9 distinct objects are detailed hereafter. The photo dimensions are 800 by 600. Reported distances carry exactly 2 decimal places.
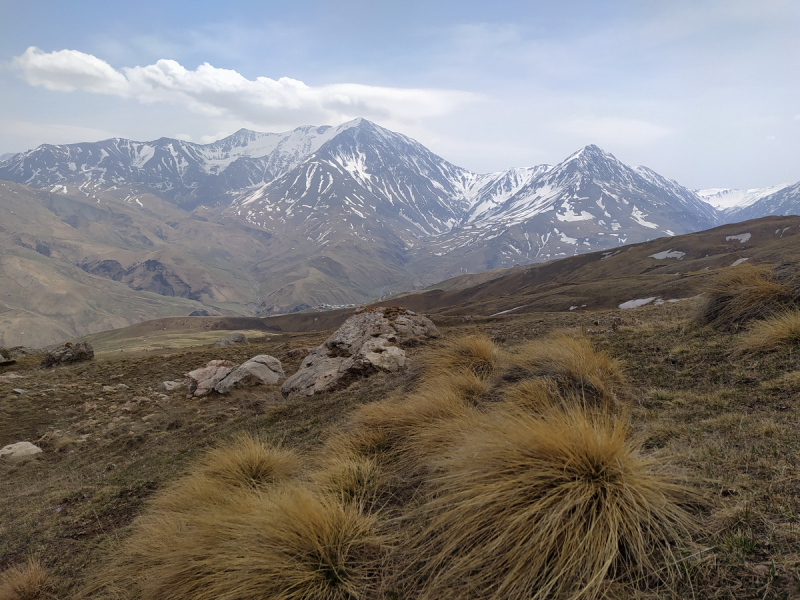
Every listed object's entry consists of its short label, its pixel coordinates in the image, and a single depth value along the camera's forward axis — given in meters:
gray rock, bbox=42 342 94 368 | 25.56
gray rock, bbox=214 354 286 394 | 16.34
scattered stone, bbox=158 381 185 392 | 18.43
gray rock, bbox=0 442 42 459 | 12.28
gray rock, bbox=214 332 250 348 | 41.51
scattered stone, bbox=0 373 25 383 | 19.80
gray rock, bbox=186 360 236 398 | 17.47
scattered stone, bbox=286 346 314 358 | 22.48
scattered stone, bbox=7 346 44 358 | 28.34
